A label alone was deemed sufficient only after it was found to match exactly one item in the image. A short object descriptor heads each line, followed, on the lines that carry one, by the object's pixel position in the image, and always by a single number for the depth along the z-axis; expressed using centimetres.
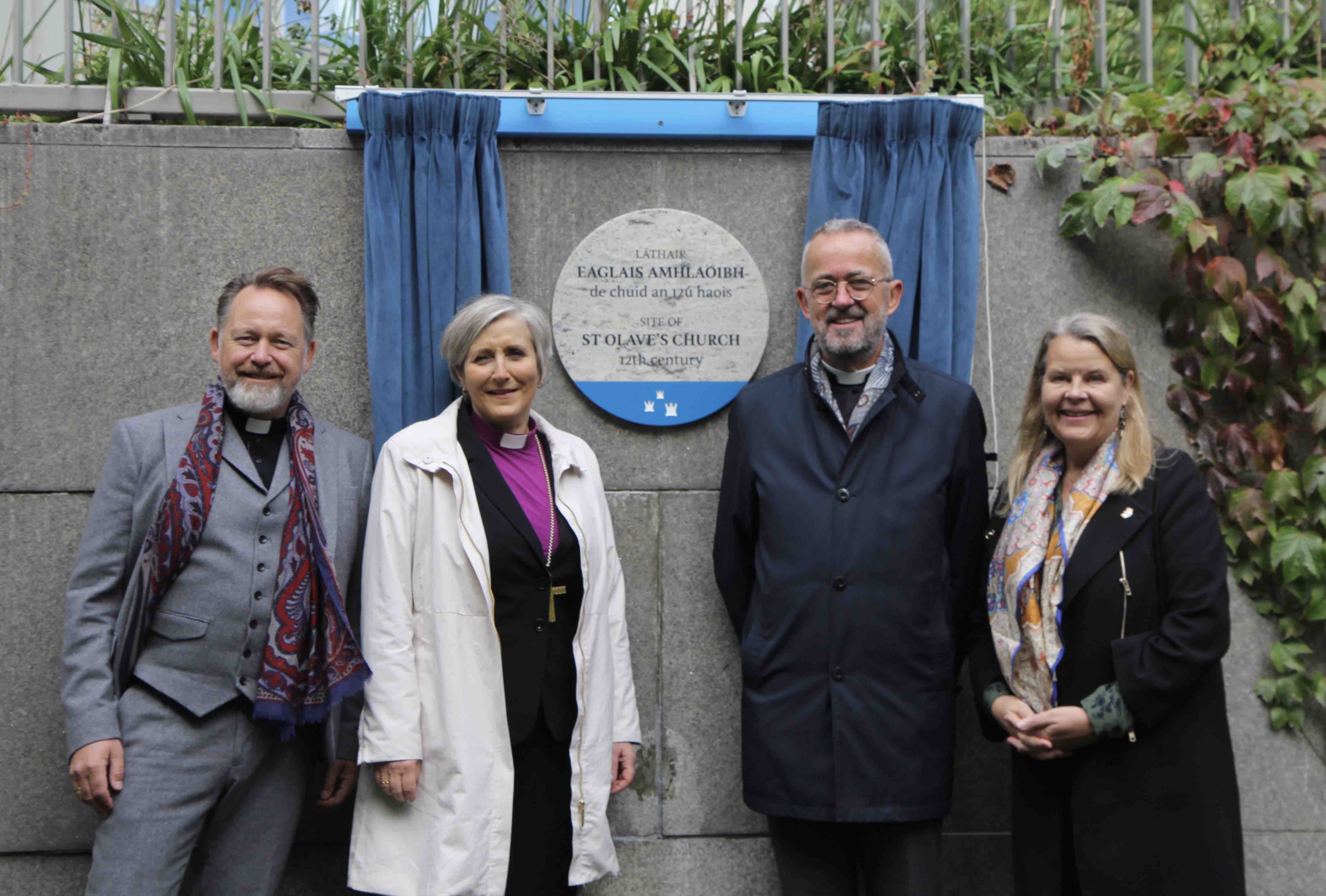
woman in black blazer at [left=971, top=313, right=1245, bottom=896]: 259
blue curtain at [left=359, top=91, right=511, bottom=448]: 335
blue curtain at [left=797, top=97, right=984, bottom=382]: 341
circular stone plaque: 355
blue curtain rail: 352
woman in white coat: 273
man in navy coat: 281
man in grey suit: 257
